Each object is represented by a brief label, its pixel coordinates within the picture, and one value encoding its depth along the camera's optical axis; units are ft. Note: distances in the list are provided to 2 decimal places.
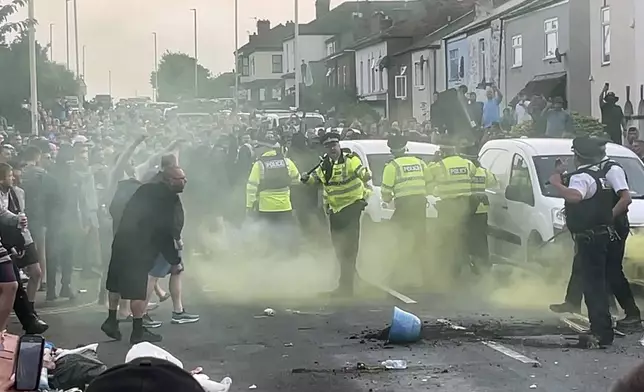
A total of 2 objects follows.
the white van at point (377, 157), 44.85
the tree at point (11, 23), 50.88
